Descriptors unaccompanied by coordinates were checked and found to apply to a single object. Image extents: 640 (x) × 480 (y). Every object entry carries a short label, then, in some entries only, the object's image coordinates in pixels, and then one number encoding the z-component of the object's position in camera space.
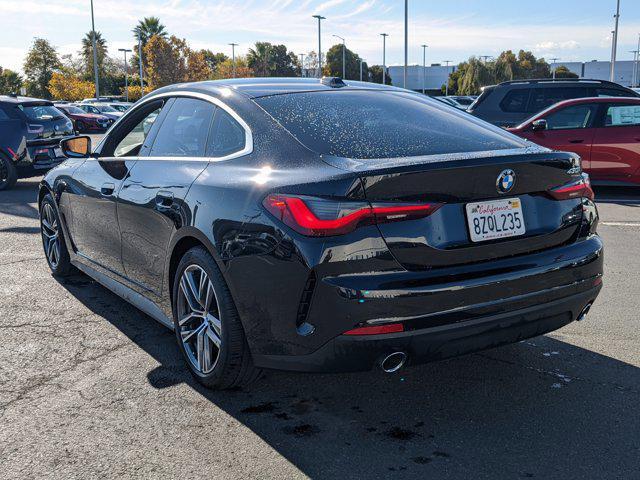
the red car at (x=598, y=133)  10.70
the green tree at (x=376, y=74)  109.19
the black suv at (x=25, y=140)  12.52
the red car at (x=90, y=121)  35.34
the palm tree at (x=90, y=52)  100.62
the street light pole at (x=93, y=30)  56.81
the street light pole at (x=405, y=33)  52.99
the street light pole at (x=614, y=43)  54.03
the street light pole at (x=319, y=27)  71.44
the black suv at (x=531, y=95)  13.60
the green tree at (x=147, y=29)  95.69
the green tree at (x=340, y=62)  100.19
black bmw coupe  2.90
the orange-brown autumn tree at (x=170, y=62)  70.81
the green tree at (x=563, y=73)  90.50
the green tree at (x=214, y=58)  125.14
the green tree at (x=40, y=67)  85.25
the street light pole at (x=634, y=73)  110.65
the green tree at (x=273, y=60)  101.75
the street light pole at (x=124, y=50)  96.06
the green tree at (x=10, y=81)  86.81
